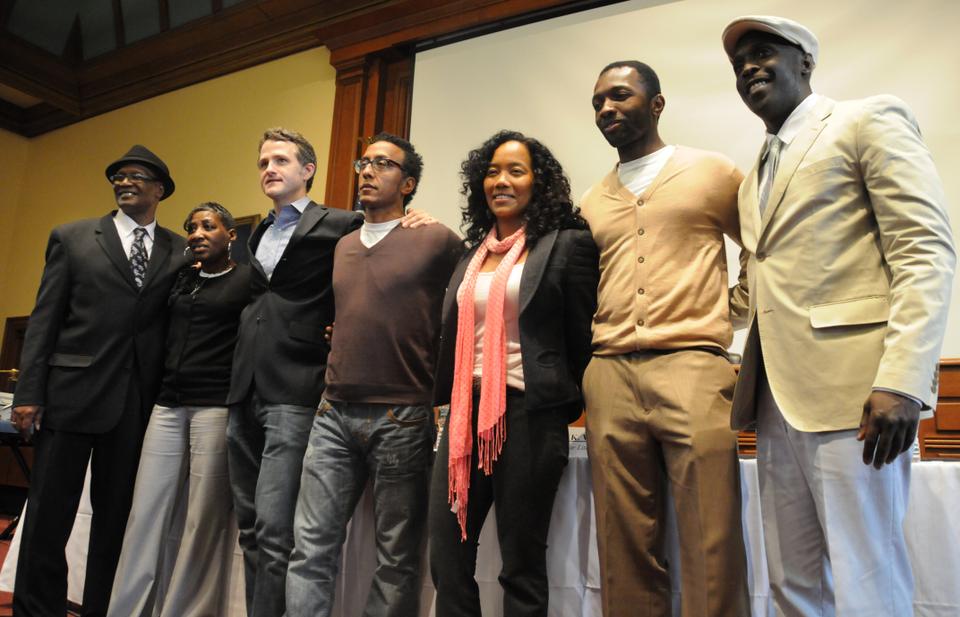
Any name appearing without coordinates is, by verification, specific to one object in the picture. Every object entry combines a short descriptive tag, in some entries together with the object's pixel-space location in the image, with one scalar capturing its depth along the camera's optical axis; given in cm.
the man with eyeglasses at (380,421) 212
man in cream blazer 135
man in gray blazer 229
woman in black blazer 185
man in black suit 250
